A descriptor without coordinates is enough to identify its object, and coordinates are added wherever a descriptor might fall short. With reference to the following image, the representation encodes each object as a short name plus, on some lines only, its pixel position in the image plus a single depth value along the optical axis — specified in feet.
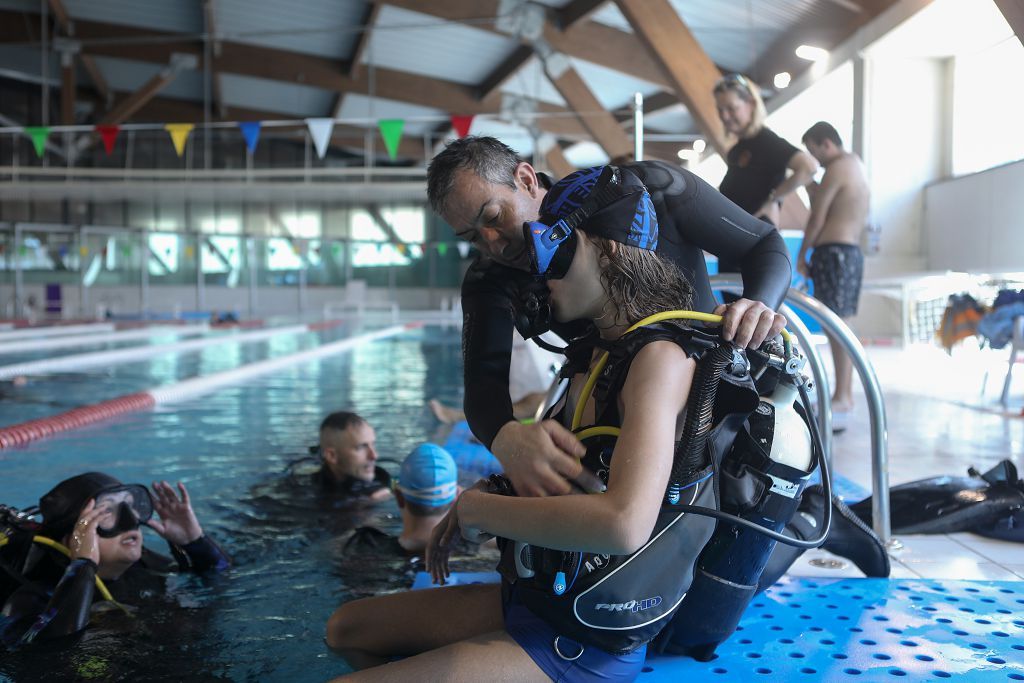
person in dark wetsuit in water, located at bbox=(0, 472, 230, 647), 6.92
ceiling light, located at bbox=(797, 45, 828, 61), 33.17
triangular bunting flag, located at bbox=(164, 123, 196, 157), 40.62
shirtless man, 16.11
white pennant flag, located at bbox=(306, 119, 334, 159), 38.50
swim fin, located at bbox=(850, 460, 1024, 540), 8.79
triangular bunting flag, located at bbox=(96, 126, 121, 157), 43.39
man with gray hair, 5.87
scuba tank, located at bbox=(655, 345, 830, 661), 4.84
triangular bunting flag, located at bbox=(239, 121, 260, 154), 40.64
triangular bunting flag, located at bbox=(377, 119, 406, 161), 39.86
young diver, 3.99
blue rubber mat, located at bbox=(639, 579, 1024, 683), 5.51
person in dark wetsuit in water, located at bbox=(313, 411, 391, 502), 11.71
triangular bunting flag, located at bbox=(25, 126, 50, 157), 42.46
